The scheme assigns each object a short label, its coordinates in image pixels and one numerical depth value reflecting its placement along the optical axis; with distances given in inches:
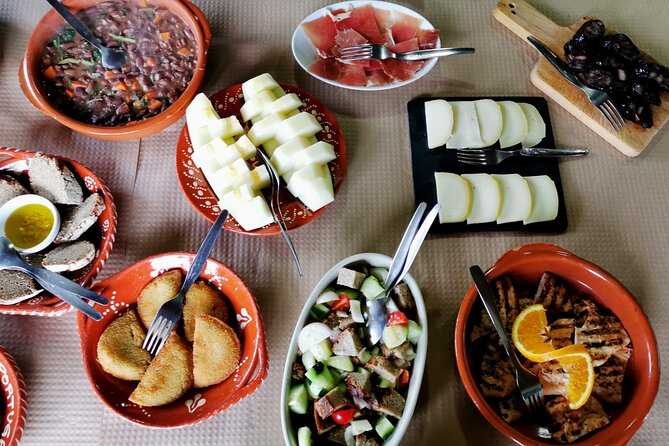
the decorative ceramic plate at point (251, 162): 48.0
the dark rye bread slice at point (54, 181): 46.6
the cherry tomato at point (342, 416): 39.9
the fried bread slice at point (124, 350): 42.6
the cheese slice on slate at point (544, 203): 52.1
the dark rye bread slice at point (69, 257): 43.9
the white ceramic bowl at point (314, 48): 55.6
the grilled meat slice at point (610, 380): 41.0
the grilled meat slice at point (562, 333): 42.4
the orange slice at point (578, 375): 38.9
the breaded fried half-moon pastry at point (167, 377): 41.7
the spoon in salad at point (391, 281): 42.8
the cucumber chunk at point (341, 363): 41.6
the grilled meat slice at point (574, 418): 38.9
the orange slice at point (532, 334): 40.6
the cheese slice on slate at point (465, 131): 54.1
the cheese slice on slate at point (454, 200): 50.9
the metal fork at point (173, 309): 43.7
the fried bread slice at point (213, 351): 42.4
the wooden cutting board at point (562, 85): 55.9
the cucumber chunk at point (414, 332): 41.8
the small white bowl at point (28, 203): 45.4
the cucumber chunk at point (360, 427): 39.6
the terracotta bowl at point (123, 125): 50.1
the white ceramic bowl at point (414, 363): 39.0
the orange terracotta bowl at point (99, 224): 43.6
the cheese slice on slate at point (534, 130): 55.5
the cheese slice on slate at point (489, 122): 54.1
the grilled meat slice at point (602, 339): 41.3
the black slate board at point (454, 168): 51.9
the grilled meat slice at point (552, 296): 44.1
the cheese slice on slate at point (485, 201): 51.0
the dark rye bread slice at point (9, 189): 46.9
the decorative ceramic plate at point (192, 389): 41.1
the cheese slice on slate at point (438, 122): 53.8
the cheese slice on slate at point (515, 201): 51.2
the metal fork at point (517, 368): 40.3
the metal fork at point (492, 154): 53.7
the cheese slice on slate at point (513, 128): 54.7
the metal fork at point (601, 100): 55.6
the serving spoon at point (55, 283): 41.9
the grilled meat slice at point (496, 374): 41.2
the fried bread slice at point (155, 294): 44.9
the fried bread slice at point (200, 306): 44.8
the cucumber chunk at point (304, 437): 39.4
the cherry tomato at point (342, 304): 43.7
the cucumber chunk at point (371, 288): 43.2
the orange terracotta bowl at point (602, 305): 37.9
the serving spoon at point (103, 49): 52.7
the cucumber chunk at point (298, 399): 40.1
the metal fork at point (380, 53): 55.7
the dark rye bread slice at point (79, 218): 45.9
